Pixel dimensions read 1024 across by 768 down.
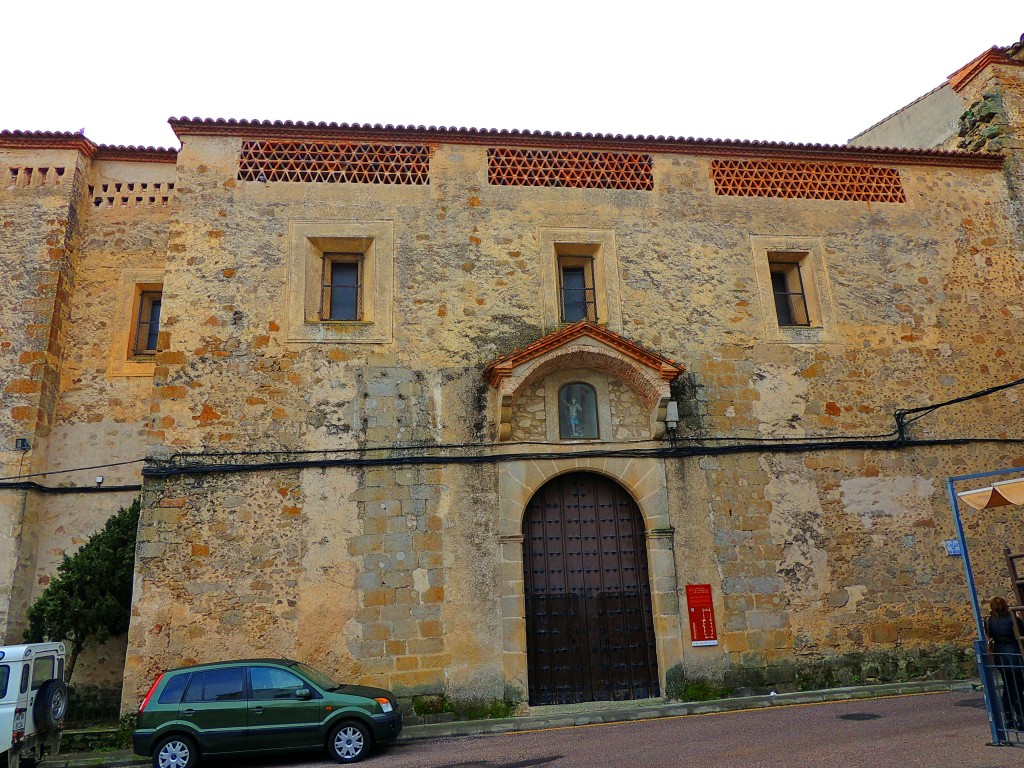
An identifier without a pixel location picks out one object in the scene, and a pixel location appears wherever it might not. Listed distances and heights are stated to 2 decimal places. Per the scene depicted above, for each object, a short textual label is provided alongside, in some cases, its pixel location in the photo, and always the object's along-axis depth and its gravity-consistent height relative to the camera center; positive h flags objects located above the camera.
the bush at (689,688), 10.33 -0.77
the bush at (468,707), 10.01 -0.87
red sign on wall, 10.56 +0.17
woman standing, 6.68 -0.37
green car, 8.16 -0.73
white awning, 6.96 +1.09
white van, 8.05 -0.50
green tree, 10.42 +0.75
